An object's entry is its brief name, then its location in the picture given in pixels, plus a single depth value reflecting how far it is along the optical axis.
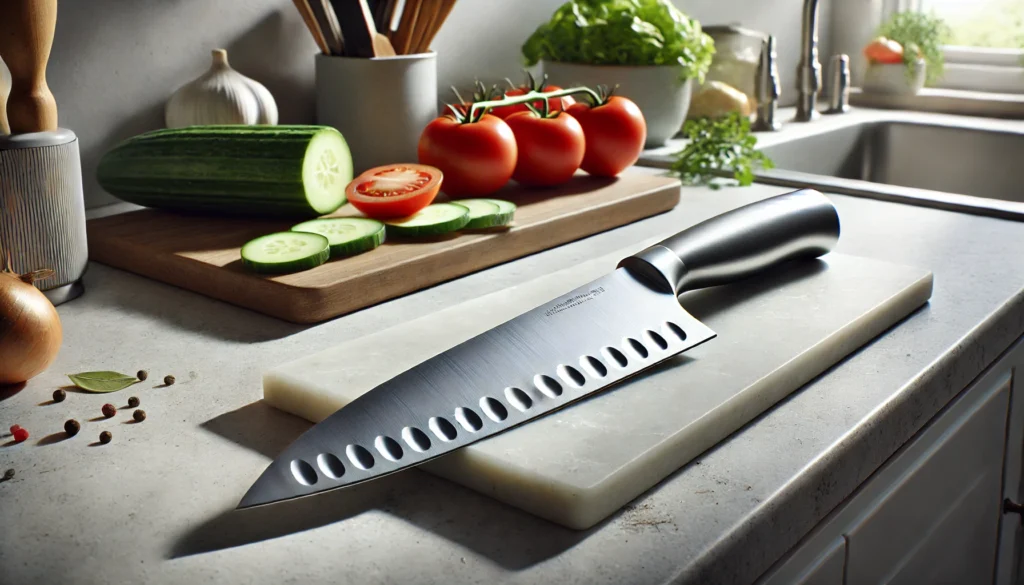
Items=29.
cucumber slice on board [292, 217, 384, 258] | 0.90
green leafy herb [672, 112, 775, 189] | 1.37
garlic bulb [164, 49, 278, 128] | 1.12
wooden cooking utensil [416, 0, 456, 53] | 1.25
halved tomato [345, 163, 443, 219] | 0.99
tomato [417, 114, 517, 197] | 1.11
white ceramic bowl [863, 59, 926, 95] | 2.12
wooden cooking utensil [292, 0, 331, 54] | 1.20
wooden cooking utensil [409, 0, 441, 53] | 1.24
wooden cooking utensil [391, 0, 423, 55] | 1.23
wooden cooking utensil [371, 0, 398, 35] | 1.26
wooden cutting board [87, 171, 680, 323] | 0.84
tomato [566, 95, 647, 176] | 1.24
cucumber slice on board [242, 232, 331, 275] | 0.85
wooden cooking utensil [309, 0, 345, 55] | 1.19
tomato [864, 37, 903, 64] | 2.13
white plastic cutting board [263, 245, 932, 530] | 0.54
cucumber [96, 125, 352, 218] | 0.99
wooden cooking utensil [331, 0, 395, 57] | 1.17
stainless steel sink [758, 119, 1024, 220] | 1.80
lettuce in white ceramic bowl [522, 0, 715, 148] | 1.50
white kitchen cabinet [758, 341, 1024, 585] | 0.65
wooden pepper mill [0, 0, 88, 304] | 0.76
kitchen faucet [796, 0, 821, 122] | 1.91
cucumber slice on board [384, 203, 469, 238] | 0.96
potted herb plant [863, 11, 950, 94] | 2.12
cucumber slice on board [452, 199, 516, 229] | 0.99
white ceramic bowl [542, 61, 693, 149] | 1.51
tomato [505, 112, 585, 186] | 1.17
